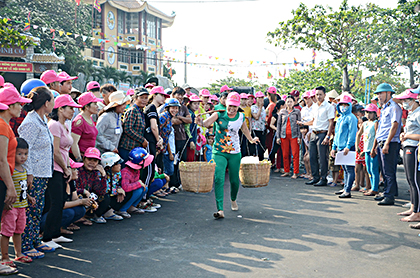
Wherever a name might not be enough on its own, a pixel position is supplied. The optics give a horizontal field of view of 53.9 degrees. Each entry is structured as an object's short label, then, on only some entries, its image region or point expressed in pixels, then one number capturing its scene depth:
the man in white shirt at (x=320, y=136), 10.20
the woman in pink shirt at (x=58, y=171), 5.28
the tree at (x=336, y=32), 21.84
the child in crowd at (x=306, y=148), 11.32
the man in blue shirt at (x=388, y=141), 7.85
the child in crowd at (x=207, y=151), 10.73
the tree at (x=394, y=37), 20.44
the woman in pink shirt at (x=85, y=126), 6.34
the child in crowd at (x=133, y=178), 7.00
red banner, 20.60
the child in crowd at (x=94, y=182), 6.25
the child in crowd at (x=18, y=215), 4.48
